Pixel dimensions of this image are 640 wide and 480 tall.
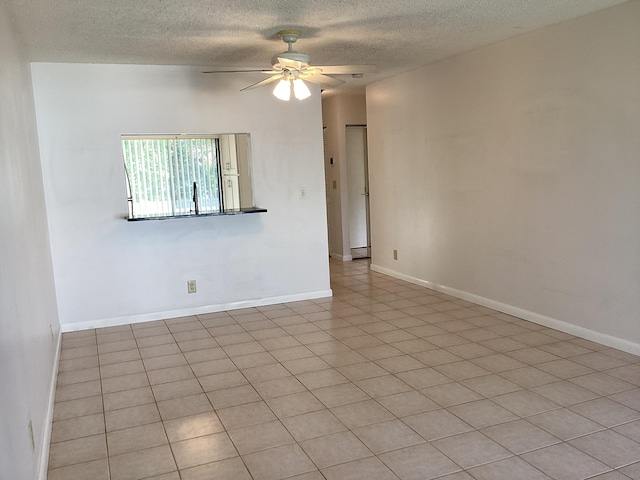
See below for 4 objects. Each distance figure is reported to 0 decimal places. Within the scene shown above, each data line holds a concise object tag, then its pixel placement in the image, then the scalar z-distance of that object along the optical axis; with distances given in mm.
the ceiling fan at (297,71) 3611
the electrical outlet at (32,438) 2178
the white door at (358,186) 7859
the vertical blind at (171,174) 4895
